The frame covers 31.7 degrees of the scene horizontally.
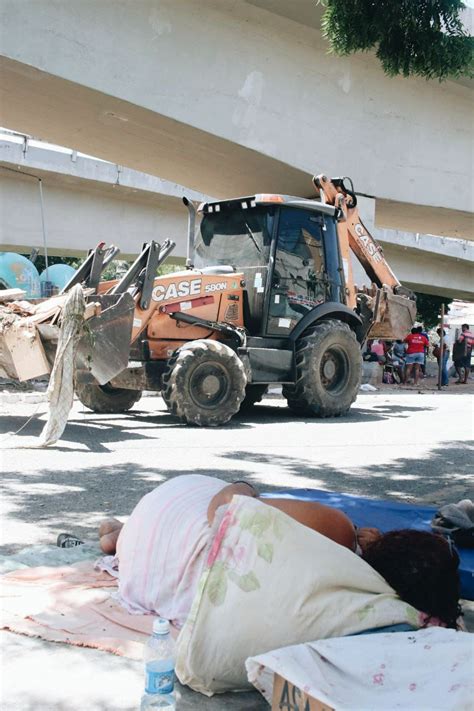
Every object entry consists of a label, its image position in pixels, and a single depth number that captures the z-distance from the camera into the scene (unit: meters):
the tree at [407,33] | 5.52
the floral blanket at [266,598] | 2.88
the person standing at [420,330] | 22.31
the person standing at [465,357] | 24.55
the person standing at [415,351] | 21.73
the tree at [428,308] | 33.44
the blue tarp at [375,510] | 4.71
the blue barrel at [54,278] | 19.56
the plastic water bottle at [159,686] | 2.55
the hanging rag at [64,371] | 8.11
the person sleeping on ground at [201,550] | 3.05
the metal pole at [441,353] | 20.57
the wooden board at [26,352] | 8.55
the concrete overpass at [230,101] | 10.38
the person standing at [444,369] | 22.75
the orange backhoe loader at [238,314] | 9.90
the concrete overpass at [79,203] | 18.98
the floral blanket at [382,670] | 2.46
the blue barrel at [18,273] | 18.12
